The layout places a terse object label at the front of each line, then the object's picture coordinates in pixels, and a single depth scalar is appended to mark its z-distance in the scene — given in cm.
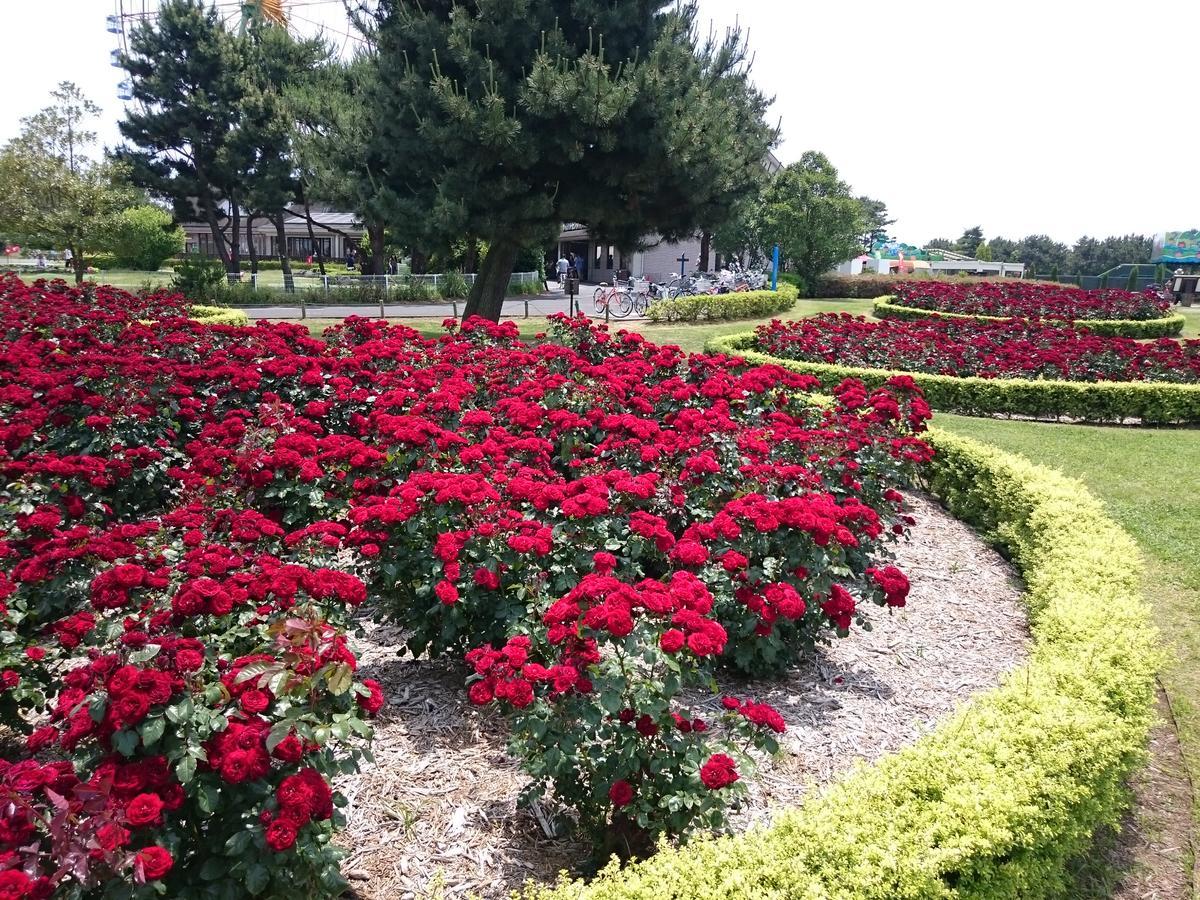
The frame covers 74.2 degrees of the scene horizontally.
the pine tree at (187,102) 3144
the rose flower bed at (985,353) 1291
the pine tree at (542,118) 1415
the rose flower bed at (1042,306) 2362
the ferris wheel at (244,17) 3188
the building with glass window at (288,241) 5847
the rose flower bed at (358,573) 221
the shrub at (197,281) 2617
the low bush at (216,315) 1752
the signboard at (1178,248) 5522
